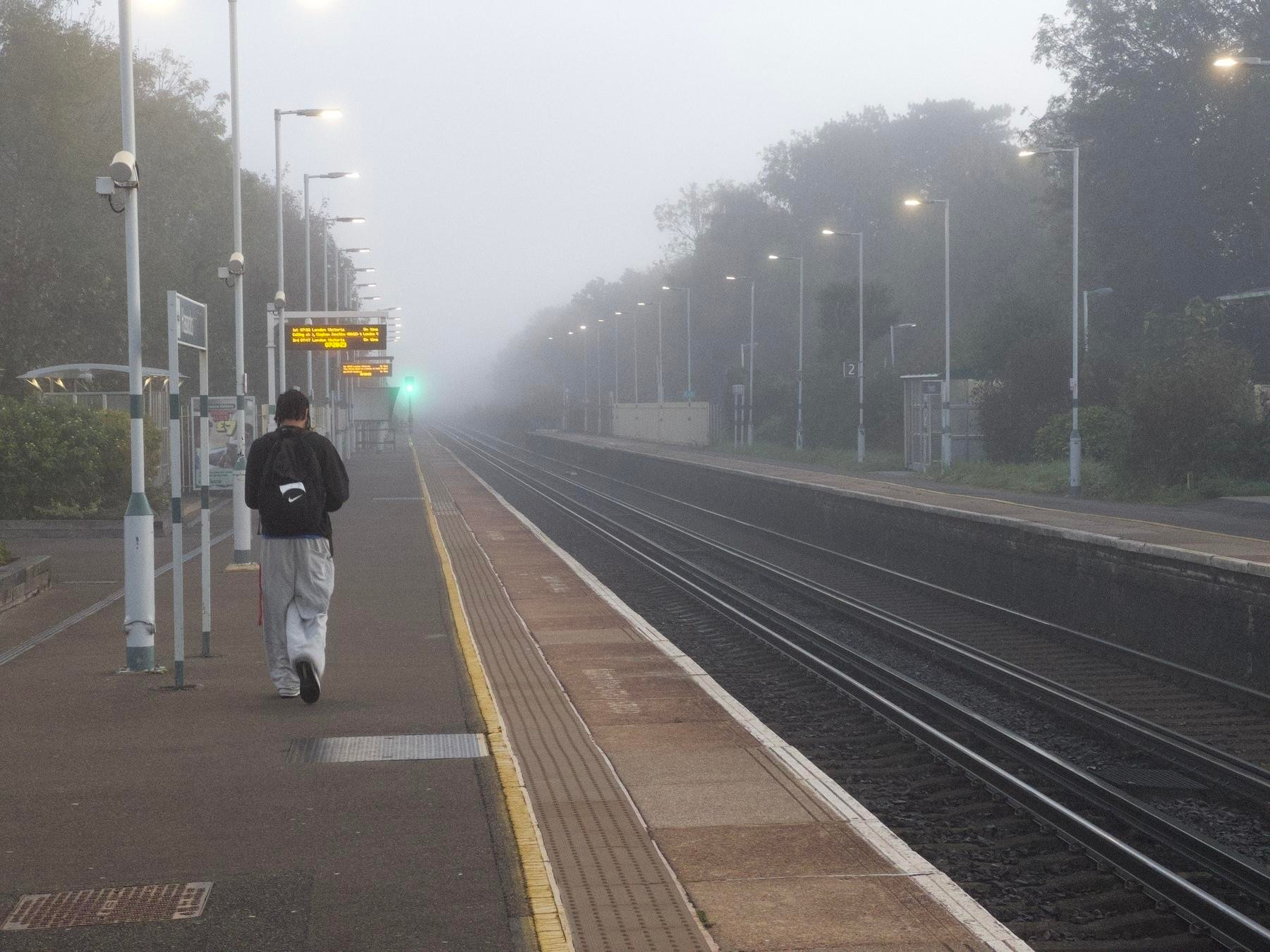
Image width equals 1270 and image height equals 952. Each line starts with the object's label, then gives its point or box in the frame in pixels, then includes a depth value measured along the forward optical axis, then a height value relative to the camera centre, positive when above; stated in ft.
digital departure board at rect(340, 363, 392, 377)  156.15 +4.43
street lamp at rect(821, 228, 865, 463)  171.94 +3.97
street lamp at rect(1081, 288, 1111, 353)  177.63 +13.98
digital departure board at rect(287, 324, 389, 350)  95.30 +4.74
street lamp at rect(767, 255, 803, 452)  199.00 -2.37
